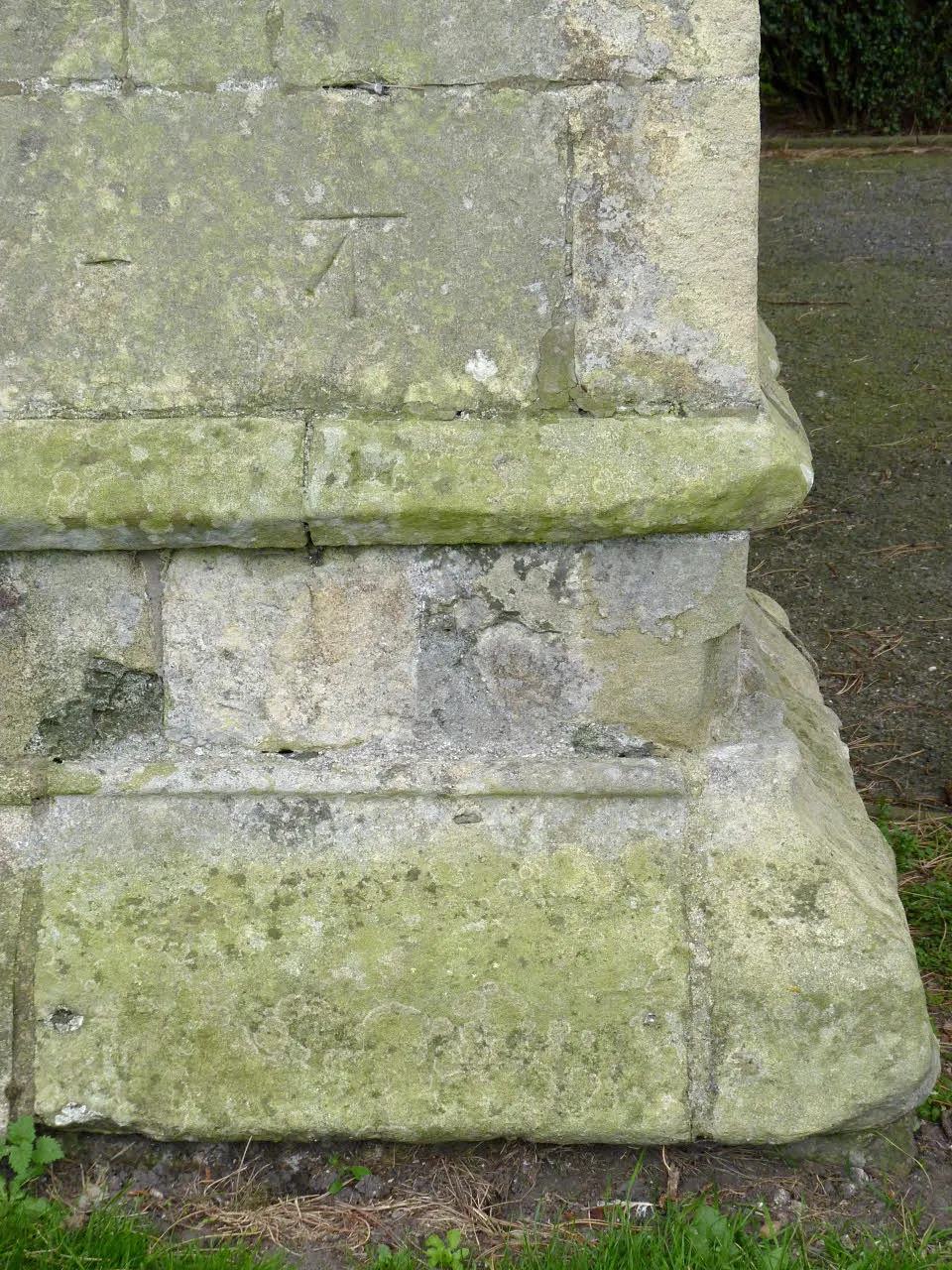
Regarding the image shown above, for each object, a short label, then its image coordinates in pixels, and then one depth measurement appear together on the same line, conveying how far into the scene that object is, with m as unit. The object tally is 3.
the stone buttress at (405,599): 1.79
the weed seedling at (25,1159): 1.91
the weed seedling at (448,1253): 1.86
